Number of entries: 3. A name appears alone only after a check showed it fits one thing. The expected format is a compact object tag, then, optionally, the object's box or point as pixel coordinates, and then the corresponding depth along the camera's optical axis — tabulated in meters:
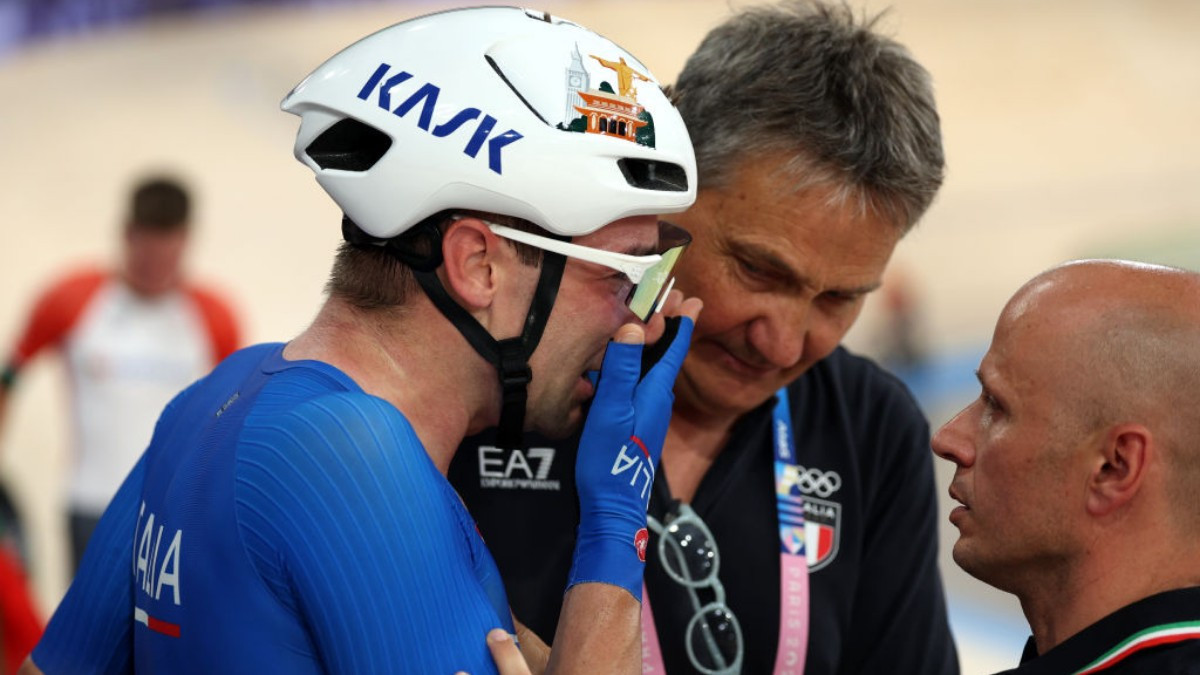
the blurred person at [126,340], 14.12
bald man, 4.55
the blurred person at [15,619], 10.36
